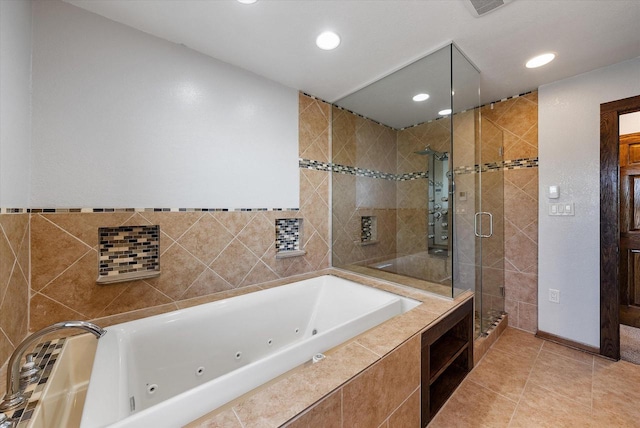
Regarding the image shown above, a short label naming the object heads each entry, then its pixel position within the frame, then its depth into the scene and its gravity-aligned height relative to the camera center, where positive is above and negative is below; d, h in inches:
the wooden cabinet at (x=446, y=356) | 52.7 -37.9
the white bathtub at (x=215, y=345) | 32.6 -26.9
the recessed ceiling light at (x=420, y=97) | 80.8 +39.9
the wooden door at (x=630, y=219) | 95.8 -2.9
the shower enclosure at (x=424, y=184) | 73.8 +11.0
